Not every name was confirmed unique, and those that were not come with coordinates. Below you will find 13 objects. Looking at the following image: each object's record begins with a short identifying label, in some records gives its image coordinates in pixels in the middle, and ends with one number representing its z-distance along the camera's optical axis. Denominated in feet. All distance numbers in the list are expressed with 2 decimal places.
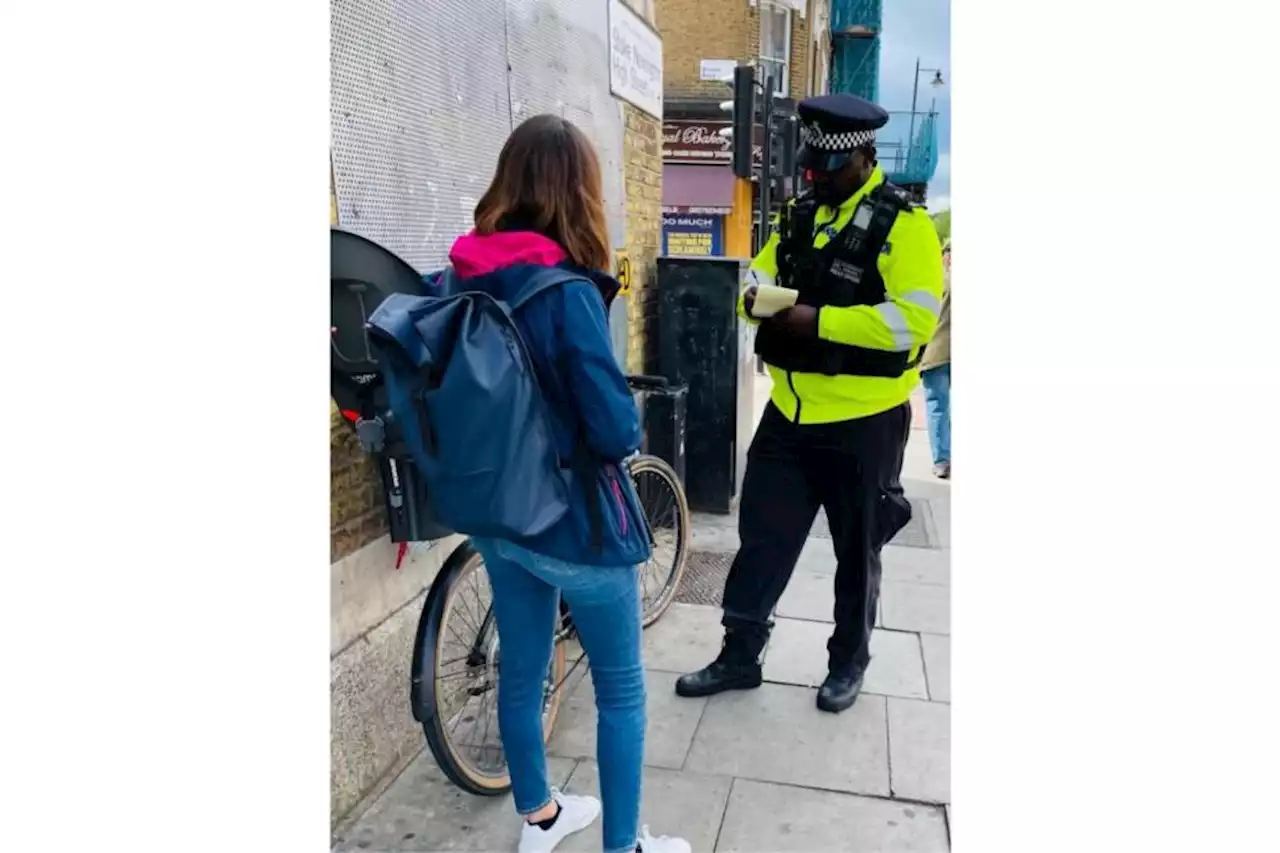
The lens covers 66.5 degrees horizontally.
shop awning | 55.26
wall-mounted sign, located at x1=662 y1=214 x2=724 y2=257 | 56.65
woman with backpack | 6.42
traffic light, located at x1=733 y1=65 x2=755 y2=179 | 25.30
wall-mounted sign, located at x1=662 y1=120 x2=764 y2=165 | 53.83
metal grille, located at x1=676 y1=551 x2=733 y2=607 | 14.40
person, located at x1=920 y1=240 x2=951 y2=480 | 20.36
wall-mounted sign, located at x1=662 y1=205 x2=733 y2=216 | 56.08
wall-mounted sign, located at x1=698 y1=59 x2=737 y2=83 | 51.93
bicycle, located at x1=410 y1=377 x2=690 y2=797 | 8.25
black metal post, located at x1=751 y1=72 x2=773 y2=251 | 27.61
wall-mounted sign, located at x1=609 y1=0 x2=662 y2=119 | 16.47
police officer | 9.30
